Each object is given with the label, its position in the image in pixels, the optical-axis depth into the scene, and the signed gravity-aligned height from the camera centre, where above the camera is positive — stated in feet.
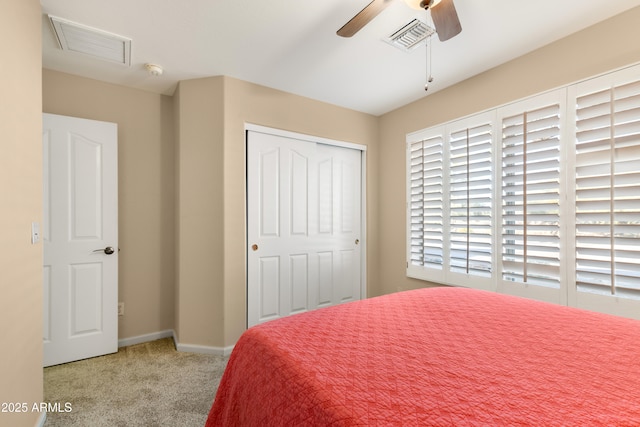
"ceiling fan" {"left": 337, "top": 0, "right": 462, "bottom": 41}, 4.63 +3.38
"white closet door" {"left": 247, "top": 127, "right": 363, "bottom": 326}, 9.23 -0.42
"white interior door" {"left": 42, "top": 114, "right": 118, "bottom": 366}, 7.64 -0.67
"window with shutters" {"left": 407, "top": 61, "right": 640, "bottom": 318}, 5.91 +0.39
